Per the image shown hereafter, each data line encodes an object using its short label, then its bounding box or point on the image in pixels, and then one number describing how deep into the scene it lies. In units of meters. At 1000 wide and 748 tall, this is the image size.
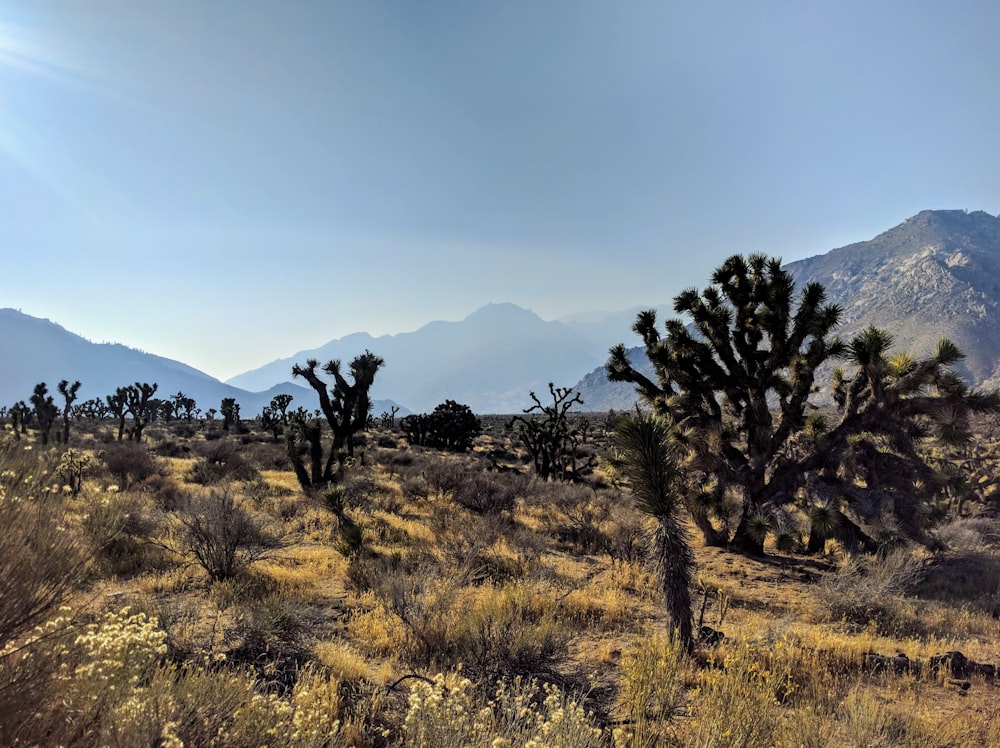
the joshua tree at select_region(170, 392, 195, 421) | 61.91
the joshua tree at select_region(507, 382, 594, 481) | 23.31
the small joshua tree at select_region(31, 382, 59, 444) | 30.92
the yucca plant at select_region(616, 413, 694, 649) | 6.32
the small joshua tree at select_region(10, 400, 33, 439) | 32.05
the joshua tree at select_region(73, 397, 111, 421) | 59.69
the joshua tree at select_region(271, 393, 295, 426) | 41.34
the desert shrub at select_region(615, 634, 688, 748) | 4.04
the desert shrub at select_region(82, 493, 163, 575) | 8.49
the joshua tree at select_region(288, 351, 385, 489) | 20.03
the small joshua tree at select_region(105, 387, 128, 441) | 35.87
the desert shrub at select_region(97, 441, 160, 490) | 15.77
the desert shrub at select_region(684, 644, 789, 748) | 3.67
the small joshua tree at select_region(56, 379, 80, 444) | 34.61
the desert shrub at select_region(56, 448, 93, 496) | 12.27
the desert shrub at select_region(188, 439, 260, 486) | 17.98
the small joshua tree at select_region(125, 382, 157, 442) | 36.32
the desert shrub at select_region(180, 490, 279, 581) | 8.38
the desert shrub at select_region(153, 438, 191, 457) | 26.87
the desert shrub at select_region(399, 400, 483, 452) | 37.38
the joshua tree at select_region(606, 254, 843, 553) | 11.88
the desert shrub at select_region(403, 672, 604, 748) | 3.32
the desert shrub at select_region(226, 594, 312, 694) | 5.02
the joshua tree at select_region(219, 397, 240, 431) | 45.11
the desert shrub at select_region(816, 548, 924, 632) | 7.69
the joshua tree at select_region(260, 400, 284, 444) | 42.77
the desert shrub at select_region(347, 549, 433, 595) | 7.88
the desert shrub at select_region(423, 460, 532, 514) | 15.14
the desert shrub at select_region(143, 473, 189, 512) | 12.70
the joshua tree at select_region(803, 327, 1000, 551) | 10.52
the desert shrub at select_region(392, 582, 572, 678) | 5.49
